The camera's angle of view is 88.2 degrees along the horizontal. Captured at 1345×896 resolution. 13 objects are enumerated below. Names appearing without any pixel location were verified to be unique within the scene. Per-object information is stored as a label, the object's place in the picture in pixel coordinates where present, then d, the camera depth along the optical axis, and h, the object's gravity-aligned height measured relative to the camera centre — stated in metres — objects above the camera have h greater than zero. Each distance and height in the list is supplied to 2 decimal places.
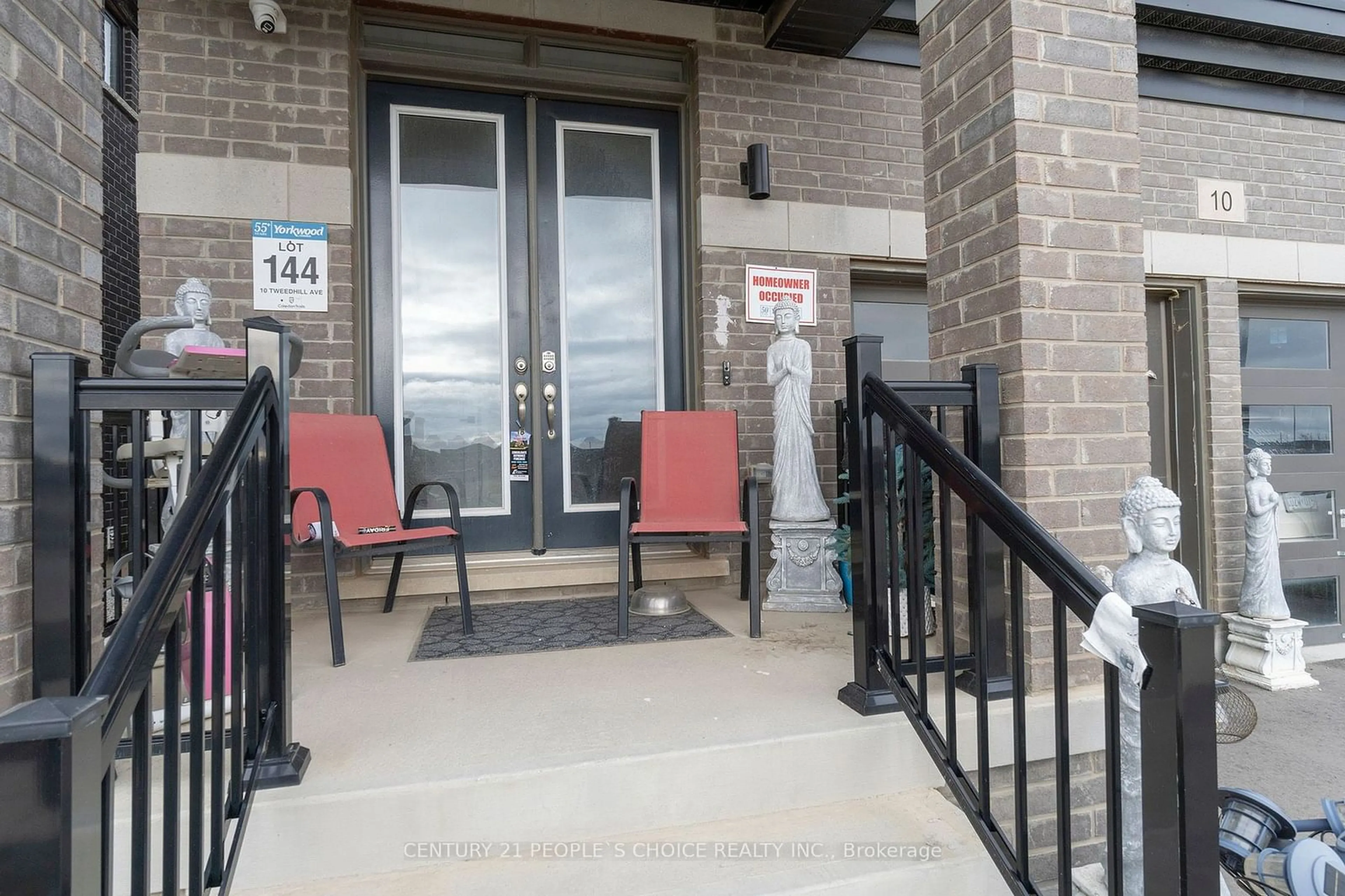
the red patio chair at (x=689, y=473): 3.05 -0.06
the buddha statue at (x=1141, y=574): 1.49 -0.28
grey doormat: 2.47 -0.65
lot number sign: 3.09 +0.90
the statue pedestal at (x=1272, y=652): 4.73 -1.39
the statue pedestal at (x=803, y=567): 3.05 -0.49
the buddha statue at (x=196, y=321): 1.96 +0.41
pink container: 1.74 -0.48
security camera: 2.95 +1.93
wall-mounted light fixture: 3.56 +1.49
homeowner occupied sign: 3.66 +0.90
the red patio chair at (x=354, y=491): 2.50 -0.10
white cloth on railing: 1.04 -0.28
